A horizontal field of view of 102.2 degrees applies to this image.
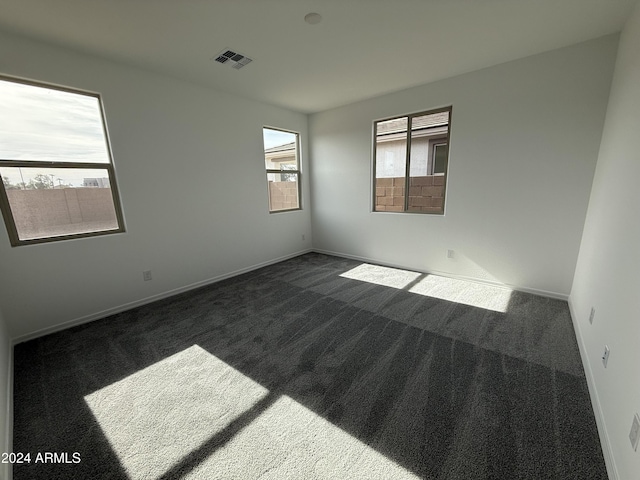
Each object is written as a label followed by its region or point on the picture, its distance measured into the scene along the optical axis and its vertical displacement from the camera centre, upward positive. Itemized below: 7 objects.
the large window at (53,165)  2.28 +0.28
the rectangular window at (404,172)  3.96 +0.25
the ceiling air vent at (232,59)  2.59 +1.36
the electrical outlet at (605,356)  1.54 -1.03
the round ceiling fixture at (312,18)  2.04 +1.35
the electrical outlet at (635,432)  1.06 -1.03
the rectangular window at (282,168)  4.43 +0.40
